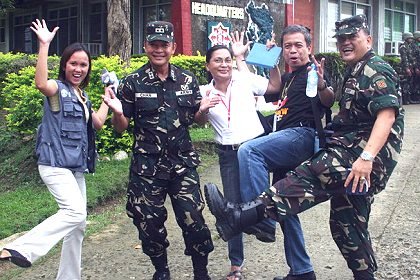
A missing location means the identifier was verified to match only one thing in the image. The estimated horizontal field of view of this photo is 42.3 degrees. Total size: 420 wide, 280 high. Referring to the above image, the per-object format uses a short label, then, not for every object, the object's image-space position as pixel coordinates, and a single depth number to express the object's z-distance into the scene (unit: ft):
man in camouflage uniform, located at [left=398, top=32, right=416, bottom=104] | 49.44
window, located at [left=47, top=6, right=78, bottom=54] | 56.95
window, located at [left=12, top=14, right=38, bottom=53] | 61.36
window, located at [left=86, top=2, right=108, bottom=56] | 53.26
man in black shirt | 12.38
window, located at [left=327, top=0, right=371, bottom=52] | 57.62
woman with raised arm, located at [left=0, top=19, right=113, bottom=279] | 11.74
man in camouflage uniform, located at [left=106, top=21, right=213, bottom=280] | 12.70
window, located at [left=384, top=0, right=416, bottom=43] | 68.74
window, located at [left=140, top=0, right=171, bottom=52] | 43.61
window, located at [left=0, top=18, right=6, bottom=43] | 66.26
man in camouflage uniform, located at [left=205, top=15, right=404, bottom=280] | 11.04
